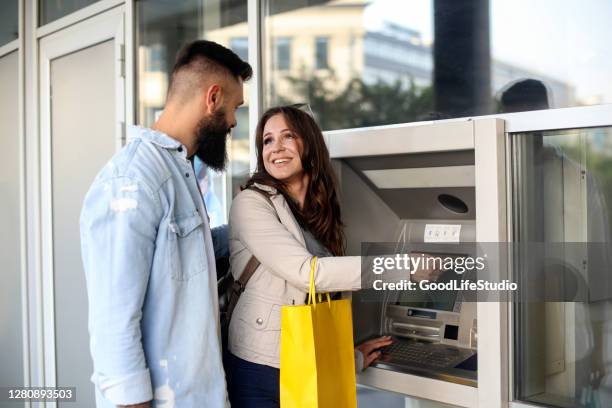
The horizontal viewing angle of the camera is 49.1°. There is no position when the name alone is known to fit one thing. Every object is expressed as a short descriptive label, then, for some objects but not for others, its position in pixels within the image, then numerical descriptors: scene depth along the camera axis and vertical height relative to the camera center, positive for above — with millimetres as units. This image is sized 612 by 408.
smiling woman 1812 -85
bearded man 1632 -102
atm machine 1856 -44
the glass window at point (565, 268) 1821 -170
